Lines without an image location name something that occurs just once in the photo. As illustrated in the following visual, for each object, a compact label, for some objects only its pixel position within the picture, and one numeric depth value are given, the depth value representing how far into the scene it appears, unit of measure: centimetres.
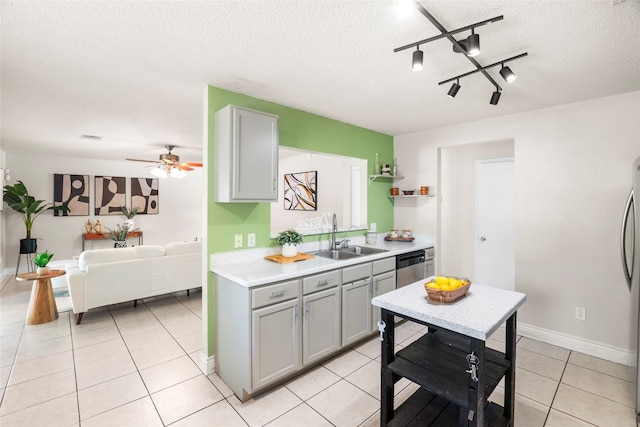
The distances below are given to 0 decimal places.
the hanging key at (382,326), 171
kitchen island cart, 141
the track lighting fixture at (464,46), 152
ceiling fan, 526
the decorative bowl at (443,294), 167
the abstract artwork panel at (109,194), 653
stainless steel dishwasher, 342
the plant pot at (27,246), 566
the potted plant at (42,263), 365
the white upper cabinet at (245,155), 243
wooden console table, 627
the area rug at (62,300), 408
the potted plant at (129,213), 668
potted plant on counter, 287
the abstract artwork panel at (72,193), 612
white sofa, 353
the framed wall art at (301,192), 468
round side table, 353
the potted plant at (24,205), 542
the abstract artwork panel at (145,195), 693
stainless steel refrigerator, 214
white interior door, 386
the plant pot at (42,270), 364
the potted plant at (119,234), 611
